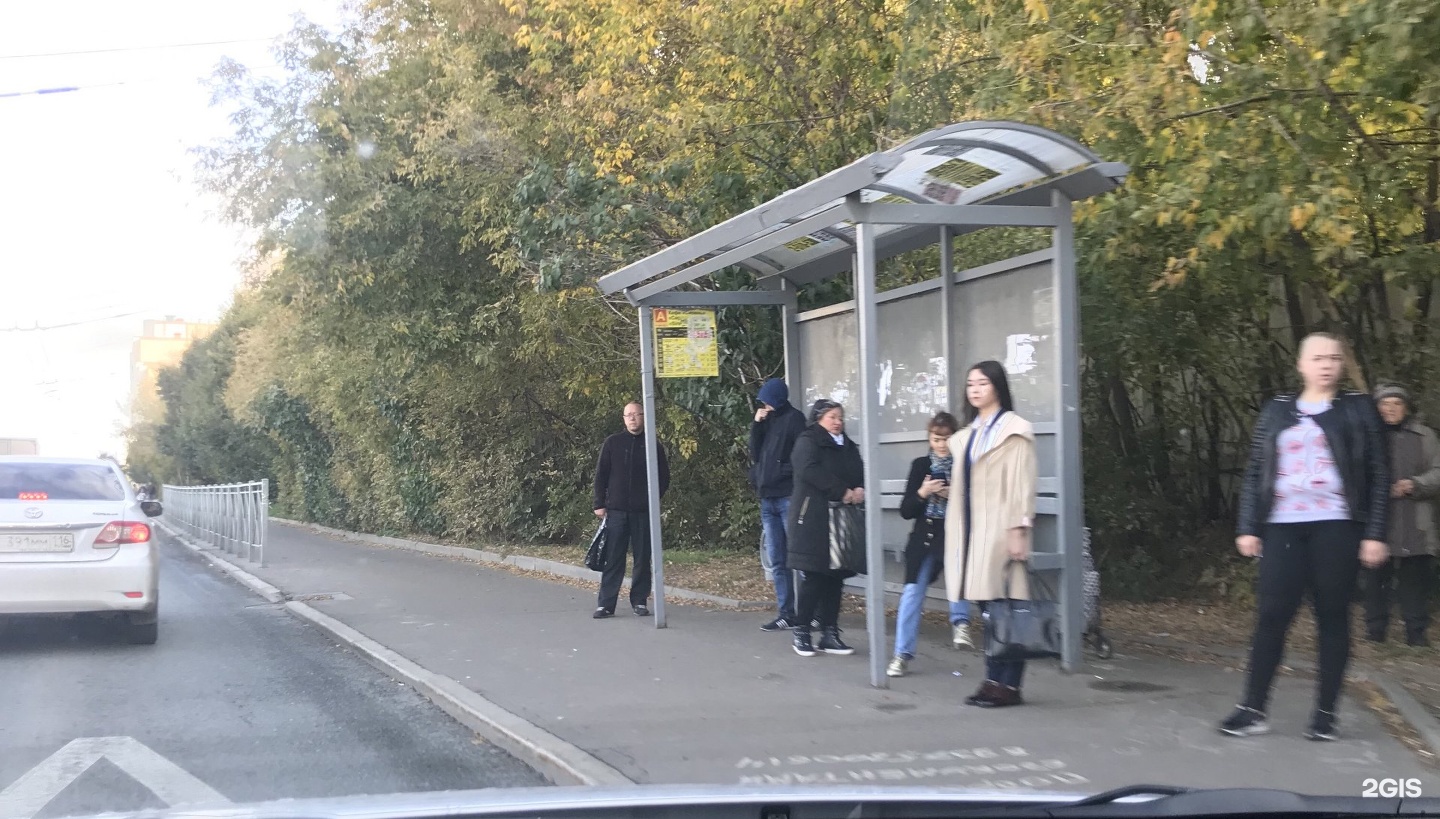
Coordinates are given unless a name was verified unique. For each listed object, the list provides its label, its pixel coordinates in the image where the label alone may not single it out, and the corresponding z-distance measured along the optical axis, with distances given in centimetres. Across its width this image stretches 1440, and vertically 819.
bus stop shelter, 688
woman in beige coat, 628
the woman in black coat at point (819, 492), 785
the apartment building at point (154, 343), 10299
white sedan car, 927
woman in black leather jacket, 542
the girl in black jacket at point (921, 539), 740
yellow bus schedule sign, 980
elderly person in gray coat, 796
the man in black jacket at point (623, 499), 1045
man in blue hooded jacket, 908
